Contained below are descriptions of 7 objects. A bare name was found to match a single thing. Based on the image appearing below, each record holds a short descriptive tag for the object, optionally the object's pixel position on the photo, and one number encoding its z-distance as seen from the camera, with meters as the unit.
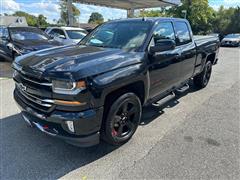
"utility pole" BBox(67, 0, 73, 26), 16.35
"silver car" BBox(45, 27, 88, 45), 8.42
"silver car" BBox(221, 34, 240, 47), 16.80
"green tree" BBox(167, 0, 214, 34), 32.43
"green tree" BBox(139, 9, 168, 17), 35.73
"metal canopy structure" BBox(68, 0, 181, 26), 19.93
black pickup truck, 2.10
